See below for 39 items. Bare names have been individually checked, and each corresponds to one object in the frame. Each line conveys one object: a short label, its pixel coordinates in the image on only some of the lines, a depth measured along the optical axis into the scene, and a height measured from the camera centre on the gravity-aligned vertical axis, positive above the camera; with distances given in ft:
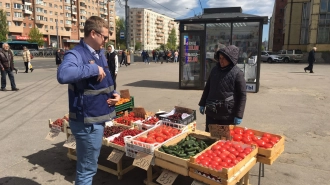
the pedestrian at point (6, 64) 33.43 -0.44
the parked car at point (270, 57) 112.06 +3.03
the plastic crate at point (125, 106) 18.12 -3.21
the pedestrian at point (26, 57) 55.77 +0.88
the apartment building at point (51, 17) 209.05 +41.22
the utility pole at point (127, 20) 90.18 +15.20
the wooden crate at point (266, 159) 10.37 -3.92
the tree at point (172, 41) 397.06 +34.30
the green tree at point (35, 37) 195.11 +18.98
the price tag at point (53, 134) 14.96 -4.33
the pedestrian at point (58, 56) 62.85 +1.33
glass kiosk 34.09 +3.05
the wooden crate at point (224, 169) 8.63 -3.75
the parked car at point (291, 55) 110.42 +3.96
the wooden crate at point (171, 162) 9.90 -4.03
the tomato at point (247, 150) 10.13 -3.49
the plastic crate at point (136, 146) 11.03 -3.72
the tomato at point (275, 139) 11.31 -3.37
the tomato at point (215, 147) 10.60 -3.54
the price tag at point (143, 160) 10.78 -4.22
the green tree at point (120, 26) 335.94 +47.27
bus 162.61 +10.00
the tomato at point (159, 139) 11.83 -3.60
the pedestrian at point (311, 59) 58.29 +1.27
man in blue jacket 7.67 -1.08
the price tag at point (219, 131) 11.45 -3.10
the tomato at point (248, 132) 12.23 -3.31
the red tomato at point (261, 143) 11.02 -3.45
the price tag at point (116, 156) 12.18 -4.56
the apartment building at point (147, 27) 441.68 +64.93
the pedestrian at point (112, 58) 31.02 +0.48
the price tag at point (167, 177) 10.27 -4.71
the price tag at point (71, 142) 13.56 -4.39
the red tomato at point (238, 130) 12.38 -3.30
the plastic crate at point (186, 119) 14.22 -3.25
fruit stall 9.48 -3.69
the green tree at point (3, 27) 151.12 +20.22
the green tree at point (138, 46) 389.60 +25.80
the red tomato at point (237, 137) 11.79 -3.43
